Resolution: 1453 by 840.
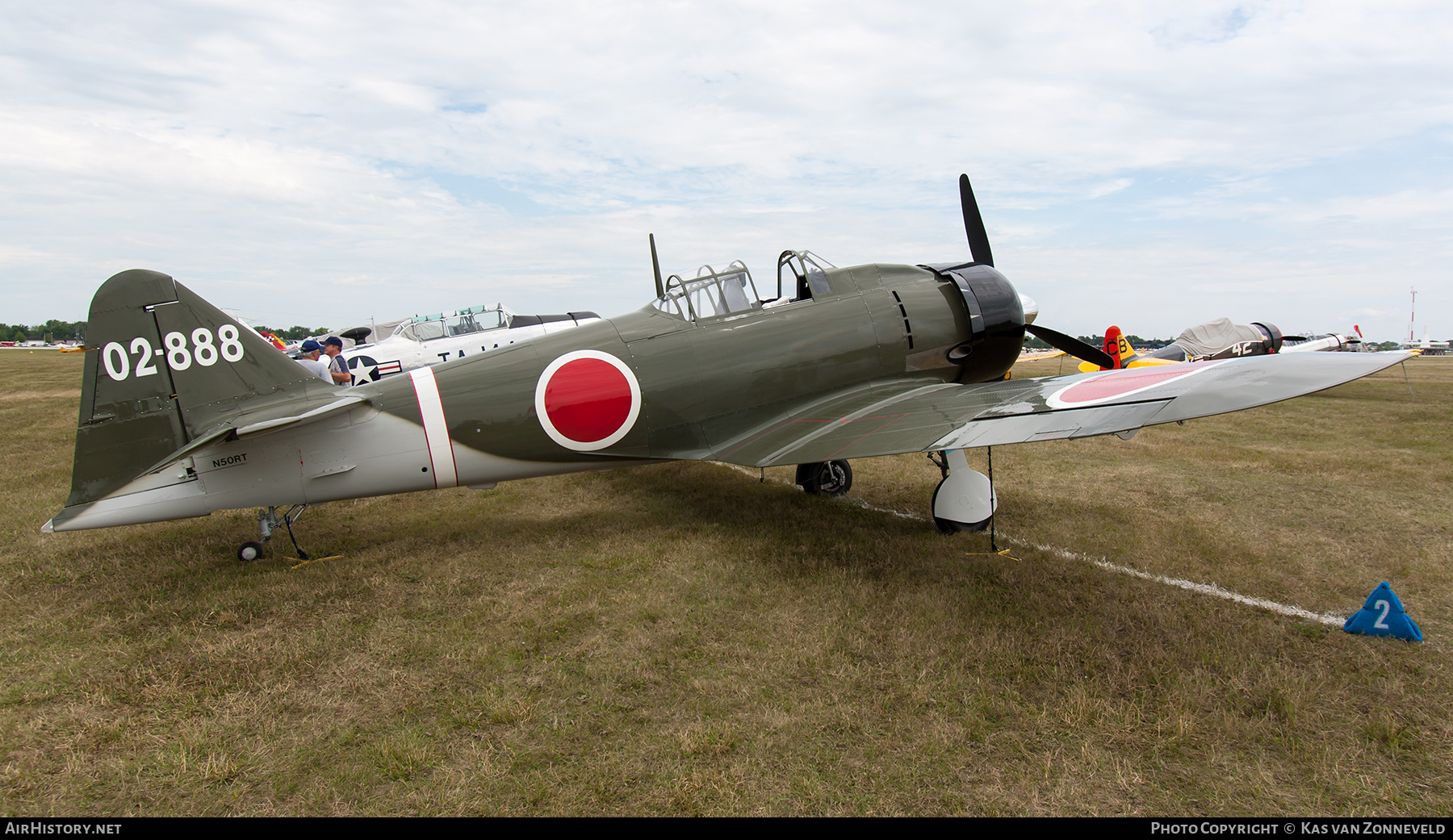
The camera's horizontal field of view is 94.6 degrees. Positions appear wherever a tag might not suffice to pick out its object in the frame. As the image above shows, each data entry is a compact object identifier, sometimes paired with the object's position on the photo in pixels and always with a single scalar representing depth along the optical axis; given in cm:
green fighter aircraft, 420
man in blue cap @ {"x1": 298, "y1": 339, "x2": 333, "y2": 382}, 709
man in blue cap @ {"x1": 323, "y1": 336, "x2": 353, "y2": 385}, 806
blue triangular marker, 344
